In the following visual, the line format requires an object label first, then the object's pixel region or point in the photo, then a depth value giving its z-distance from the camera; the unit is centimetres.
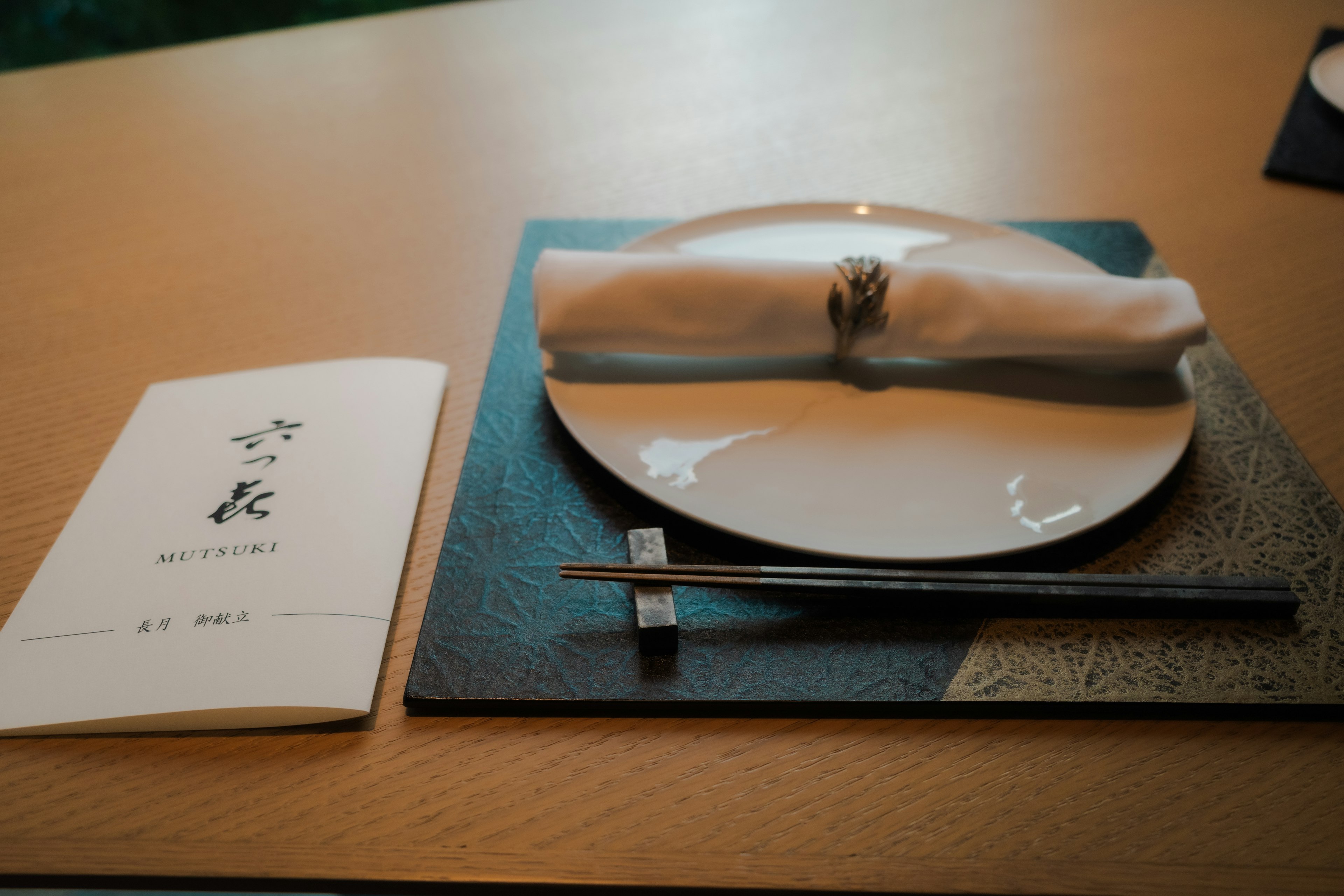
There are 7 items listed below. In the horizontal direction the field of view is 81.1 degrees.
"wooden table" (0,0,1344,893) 28
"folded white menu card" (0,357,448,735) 31
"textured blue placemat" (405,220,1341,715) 31
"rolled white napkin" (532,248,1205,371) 41
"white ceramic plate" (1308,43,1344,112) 67
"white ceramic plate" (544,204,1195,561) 35
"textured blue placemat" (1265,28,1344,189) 66
